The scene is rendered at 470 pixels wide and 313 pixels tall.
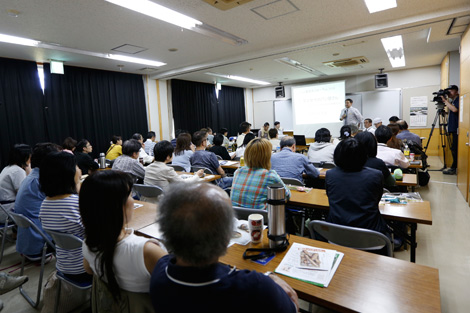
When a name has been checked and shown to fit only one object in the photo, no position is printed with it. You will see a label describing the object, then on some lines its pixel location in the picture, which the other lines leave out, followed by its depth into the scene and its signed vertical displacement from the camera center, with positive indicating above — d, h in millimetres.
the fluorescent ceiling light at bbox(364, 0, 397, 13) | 3561 +1614
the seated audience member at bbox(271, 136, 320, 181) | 3068 -455
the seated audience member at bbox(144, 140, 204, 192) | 2996 -413
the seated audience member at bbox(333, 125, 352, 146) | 4615 -143
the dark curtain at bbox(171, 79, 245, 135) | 8689 +911
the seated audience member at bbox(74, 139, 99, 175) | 3811 -374
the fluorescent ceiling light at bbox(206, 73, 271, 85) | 8373 +1766
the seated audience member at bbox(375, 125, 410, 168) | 3215 -400
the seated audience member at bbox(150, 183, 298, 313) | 723 -401
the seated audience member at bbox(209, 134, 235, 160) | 4887 -339
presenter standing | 8125 +243
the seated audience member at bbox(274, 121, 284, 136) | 9617 -63
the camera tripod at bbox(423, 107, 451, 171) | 5768 -439
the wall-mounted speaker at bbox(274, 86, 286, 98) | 10227 +1392
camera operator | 5160 +83
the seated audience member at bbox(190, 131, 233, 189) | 3893 -398
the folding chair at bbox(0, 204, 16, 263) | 2679 -874
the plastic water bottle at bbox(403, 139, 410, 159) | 4117 -501
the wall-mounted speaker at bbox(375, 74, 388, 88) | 8195 +1286
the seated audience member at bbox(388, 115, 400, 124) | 6105 +35
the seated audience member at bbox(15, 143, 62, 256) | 2270 -545
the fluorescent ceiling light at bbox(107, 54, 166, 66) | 5545 +1671
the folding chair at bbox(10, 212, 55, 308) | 2025 -794
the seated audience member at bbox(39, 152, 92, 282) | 1654 -431
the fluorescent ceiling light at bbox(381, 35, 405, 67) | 5293 +1654
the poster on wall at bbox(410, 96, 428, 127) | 8414 +303
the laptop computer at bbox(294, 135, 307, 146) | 7409 -387
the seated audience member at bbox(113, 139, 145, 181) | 3543 -344
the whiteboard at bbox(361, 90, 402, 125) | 8852 +615
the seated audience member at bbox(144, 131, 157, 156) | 6383 -263
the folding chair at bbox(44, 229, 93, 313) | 1564 -646
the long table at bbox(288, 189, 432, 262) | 1840 -660
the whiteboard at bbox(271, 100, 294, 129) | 11125 +604
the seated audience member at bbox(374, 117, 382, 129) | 6994 +6
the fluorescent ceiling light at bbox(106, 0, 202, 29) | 3215 +1606
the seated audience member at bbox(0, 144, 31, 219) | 2980 -409
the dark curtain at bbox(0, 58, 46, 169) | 5289 +727
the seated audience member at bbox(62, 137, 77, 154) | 4676 -120
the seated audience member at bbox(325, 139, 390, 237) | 1714 -440
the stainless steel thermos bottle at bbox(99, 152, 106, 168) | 4824 -453
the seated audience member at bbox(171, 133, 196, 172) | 4163 -317
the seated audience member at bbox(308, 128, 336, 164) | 3973 -348
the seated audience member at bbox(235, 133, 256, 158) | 5169 -384
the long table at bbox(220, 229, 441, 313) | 980 -670
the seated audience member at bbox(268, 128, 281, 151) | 5707 -224
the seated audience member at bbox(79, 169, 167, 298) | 1045 -432
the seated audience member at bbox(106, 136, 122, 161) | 5457 -331
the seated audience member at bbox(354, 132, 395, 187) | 2396 -328
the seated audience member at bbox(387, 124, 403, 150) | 4219 -346
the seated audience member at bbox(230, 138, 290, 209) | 2047 -387
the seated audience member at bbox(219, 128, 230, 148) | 7098 -270
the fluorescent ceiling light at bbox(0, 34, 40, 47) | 4148 +1625
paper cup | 1440 -539
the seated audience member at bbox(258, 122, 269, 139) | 8587 -127
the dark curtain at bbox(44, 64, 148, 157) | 6004 +788
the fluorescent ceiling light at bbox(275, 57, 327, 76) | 6665 +1705
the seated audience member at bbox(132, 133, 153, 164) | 5234 -468
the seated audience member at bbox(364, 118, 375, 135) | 7465 -40
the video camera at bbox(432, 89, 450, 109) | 5239 +456
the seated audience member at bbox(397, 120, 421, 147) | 5006 -309
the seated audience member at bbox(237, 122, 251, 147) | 6638 -27
